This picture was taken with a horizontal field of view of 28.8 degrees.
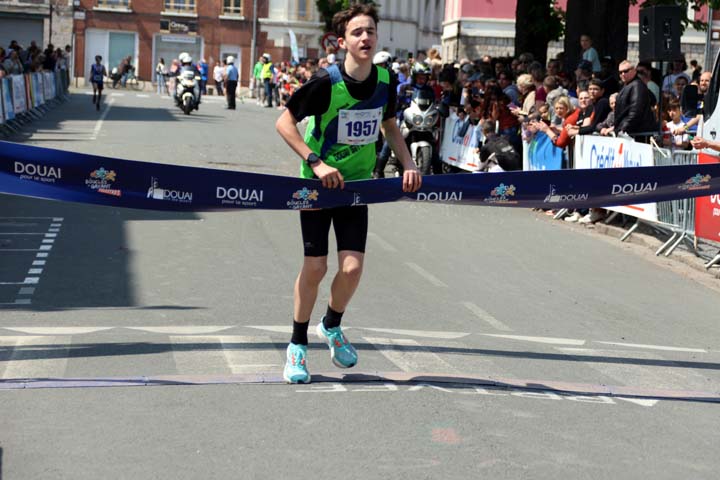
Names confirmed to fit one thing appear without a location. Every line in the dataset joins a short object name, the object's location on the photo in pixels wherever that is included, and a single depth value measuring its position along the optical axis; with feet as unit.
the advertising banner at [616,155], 53.52
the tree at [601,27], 91.20
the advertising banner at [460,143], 74.37
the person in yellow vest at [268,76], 188.85
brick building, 283.38
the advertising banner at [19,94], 109.50
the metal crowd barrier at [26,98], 101.19
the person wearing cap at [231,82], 171.83
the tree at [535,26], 108.06
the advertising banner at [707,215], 46.47
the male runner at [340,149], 23.81
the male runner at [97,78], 150.40
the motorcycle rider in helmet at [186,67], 139.64
